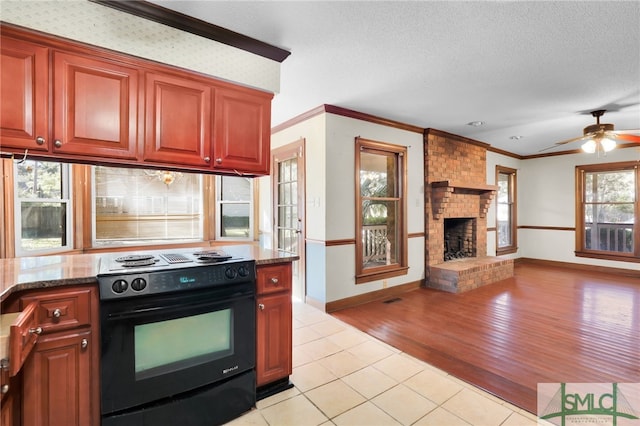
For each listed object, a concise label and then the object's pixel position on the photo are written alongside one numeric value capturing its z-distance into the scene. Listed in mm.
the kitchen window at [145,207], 3869
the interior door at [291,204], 4027
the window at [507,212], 6668
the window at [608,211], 5605
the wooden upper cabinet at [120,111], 1591
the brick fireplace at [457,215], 4668
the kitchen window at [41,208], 3113
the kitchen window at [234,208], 4664
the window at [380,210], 4015
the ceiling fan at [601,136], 3678
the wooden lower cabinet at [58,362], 1314
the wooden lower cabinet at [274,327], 1981
